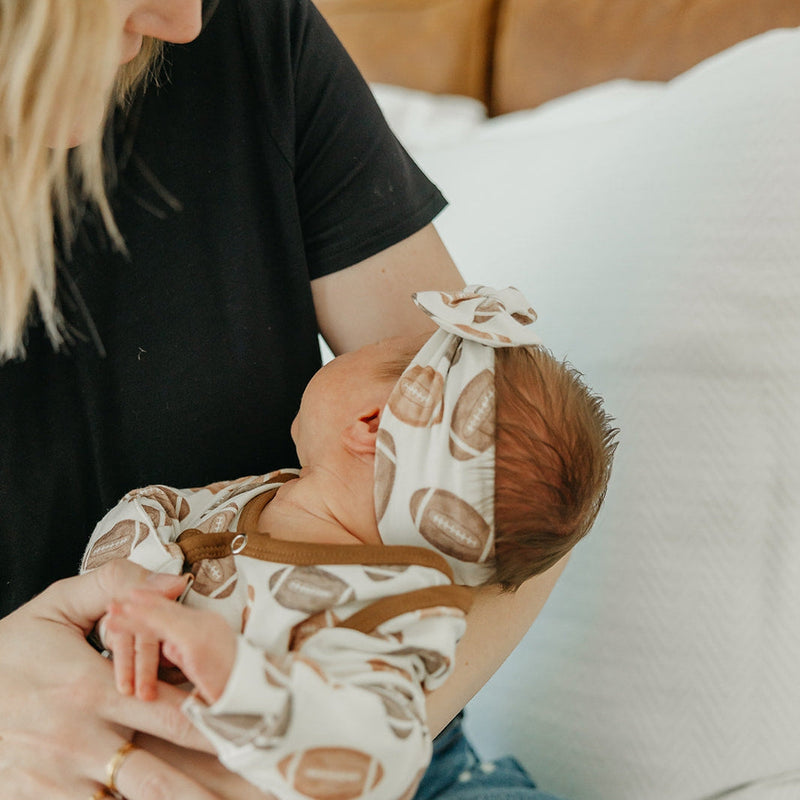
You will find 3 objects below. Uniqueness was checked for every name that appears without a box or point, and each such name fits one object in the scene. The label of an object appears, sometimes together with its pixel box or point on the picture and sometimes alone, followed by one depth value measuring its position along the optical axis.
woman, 0.83
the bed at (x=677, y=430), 0.89
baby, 0.59
